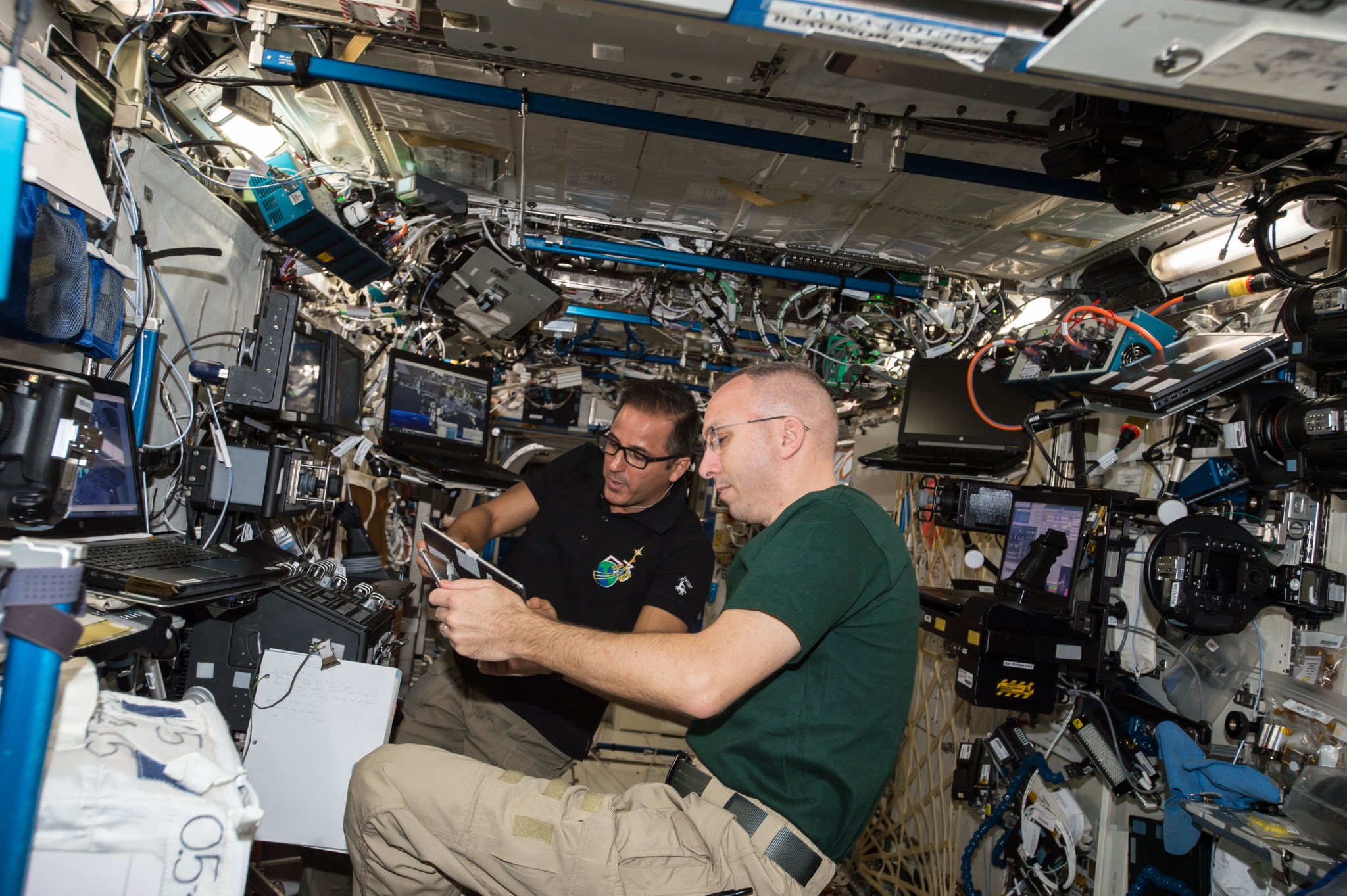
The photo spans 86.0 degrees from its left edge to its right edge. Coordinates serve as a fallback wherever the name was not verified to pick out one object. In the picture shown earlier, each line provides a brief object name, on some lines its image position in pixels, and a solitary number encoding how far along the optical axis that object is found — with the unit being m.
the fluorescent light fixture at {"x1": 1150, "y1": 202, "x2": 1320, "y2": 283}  2.70
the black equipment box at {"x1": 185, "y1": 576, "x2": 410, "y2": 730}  2.50
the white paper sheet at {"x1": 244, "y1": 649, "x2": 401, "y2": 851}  2.36
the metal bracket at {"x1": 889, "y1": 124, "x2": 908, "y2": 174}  2.56
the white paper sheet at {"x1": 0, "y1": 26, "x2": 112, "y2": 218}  1.82
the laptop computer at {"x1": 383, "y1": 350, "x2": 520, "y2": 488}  3.90
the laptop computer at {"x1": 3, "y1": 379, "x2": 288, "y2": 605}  1.92
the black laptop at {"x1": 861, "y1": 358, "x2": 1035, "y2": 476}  3.98
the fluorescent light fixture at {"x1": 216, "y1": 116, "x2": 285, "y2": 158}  3.03
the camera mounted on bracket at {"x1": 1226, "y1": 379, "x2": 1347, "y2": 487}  2.44
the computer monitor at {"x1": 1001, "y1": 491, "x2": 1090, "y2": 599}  3.04
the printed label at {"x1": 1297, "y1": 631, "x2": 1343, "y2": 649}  2.57
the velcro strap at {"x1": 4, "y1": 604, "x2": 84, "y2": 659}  0.98
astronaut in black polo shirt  2.86
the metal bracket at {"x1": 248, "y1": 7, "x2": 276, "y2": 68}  2.39
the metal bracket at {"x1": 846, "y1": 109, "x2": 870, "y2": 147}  2.56
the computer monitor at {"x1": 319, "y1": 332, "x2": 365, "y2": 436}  3.43
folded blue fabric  2.60
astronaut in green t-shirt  1.48
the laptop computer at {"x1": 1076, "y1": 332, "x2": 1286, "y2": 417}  2.61
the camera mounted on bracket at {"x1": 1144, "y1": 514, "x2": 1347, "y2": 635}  2.69
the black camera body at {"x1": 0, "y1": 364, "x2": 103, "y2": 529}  1.80
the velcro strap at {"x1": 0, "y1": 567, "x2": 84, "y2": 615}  1.00
